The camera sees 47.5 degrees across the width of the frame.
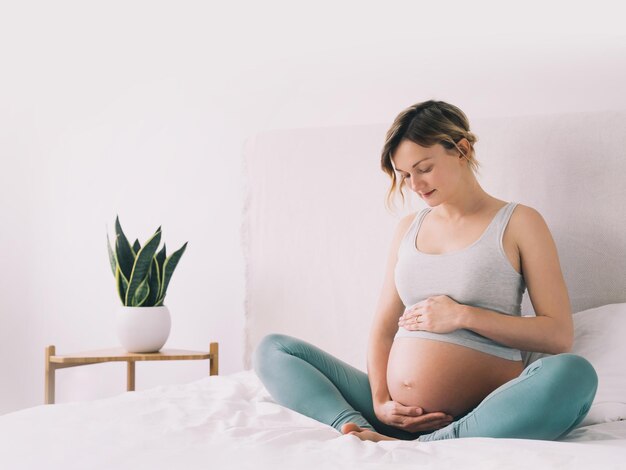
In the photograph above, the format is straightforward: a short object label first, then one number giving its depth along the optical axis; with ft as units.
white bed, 3.09
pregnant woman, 4.39
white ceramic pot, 7.29
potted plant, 7.30
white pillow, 4.29
